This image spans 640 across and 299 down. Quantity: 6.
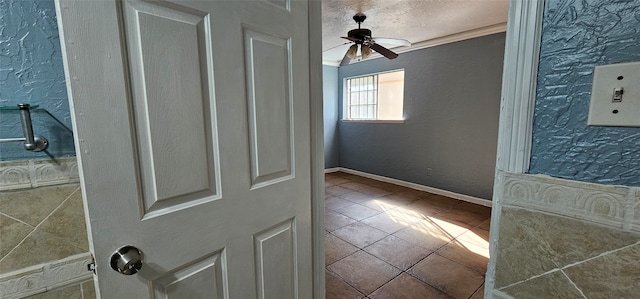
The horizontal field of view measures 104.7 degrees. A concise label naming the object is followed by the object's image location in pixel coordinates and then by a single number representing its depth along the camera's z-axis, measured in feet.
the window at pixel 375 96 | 15.31
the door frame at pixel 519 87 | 1.91
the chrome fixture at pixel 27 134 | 2.33
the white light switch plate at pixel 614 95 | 1.63
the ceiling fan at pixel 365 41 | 8.73
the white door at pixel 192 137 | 1.85
